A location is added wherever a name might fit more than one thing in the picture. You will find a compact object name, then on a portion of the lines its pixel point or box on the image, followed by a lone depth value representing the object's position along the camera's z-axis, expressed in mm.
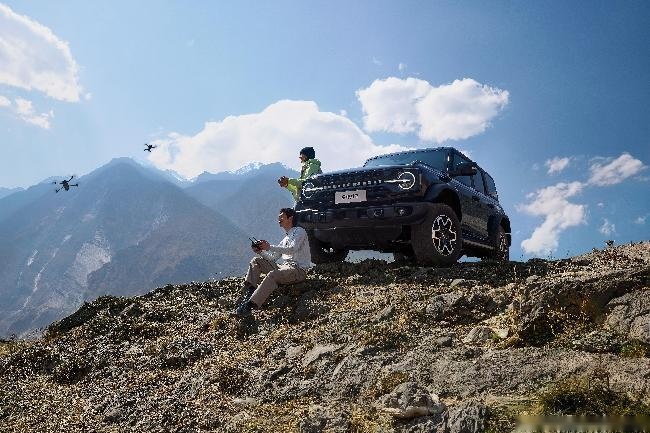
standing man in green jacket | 9414
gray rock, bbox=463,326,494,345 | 3977
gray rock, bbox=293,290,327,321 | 5551
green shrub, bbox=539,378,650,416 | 2539
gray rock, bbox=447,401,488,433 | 2665
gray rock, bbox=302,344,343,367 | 4277
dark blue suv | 6598
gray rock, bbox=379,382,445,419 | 2889
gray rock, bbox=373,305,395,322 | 4820
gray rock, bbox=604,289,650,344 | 3428
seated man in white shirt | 6270
